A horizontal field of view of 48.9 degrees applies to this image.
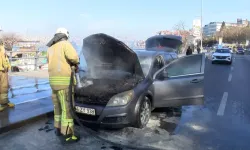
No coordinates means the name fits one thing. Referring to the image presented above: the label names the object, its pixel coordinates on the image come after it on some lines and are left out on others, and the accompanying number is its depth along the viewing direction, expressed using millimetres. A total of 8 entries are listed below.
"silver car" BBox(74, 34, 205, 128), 4969
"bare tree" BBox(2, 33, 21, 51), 44800
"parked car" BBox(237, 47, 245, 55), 57312
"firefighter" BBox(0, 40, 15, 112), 6199
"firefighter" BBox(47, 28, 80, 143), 4598
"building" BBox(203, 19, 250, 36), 179512
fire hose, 4559
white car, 23984
